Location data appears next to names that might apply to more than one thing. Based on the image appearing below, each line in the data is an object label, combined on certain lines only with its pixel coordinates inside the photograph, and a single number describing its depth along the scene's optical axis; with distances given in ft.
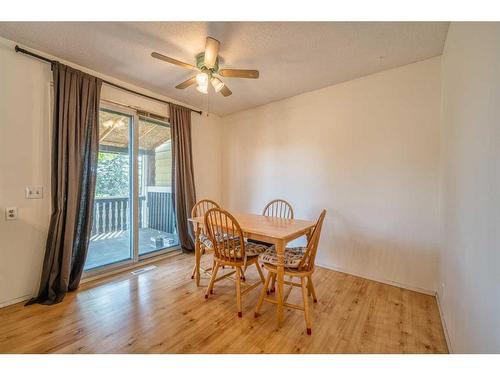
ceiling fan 6.08
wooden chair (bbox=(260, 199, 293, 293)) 10.61
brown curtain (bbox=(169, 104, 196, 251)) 11.05
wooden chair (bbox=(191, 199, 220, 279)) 8.19
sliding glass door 9.16
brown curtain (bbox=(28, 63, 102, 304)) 7.25
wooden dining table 5.91
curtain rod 6.76
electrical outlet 6.70
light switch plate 7.07
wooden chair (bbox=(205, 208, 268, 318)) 6.63
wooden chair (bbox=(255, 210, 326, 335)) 5.77
